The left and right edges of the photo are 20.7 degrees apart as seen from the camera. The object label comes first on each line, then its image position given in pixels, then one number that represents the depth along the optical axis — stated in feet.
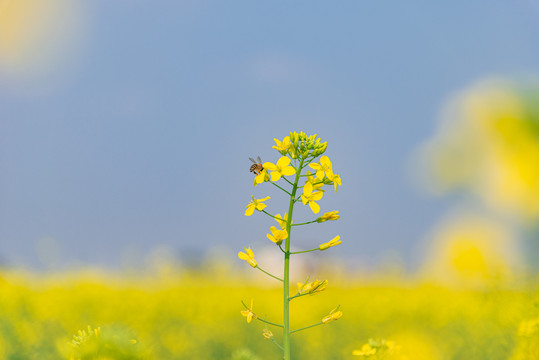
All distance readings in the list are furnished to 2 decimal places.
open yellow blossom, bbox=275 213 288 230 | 2.92
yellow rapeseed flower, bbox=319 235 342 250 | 2.97
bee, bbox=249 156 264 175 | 3.27
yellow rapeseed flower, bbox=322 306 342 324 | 2.93
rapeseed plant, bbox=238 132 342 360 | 2.95
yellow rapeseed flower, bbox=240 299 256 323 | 2.96
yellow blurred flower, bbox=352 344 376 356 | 3.00
